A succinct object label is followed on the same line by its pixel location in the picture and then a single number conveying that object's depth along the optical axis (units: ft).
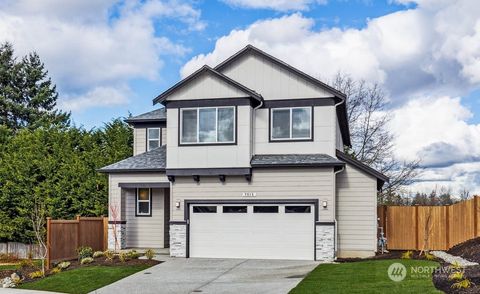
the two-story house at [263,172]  64.54
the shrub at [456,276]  38.14
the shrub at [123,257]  62.06
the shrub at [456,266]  43.60
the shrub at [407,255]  59.98
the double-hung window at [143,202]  77.36
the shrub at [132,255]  62.95
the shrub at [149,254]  62.85
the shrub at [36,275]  56.65
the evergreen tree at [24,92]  147.33
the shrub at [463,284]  35.37
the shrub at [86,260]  62.34
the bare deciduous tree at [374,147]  122.83
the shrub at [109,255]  63.20
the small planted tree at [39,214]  73.43
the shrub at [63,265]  60.01
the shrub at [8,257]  79.97
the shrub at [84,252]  64.85
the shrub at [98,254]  66.13
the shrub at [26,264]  64.85
